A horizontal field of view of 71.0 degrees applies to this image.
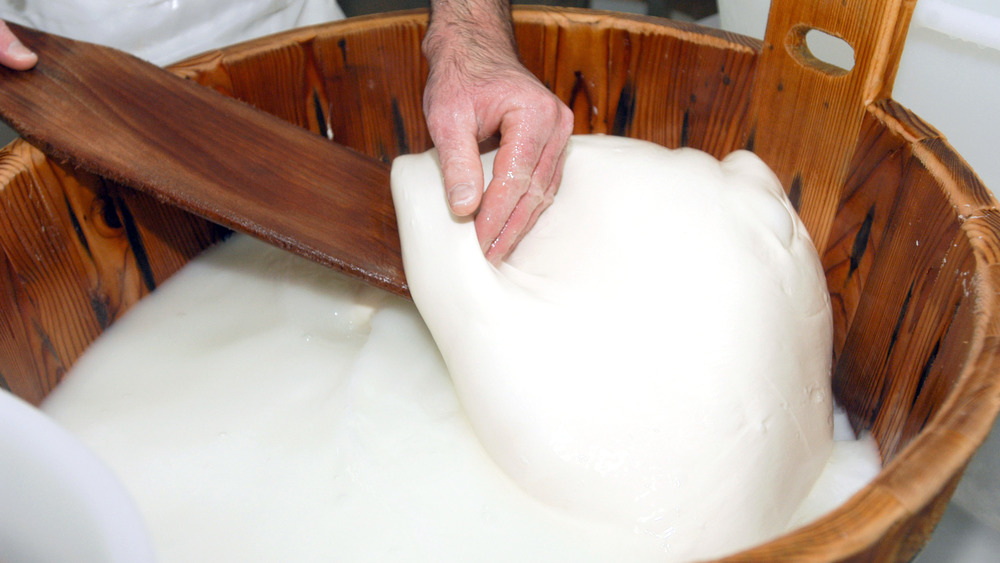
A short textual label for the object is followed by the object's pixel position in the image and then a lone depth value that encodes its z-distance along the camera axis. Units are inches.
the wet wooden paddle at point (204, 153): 33.3
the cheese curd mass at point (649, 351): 27.2
